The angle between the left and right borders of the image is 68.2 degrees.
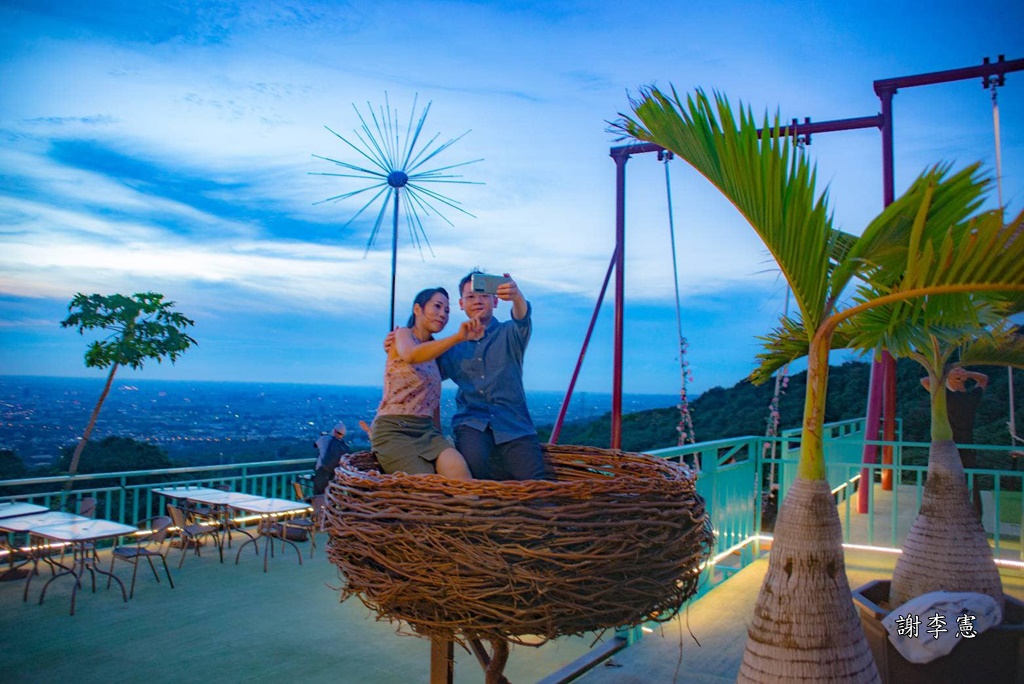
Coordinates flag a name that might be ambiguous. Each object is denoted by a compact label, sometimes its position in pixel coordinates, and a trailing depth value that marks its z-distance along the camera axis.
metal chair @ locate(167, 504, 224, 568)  6.24
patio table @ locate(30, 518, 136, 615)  4.86
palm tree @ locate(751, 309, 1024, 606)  2.65
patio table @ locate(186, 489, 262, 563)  6.59
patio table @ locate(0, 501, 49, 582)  5.70
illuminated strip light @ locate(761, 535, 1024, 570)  4.92
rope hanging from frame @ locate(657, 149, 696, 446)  7.20
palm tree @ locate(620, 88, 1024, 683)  1.58
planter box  2.54
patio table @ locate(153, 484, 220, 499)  6.91
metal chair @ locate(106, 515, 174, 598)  5.62
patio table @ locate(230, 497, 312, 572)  6.19
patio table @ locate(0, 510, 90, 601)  5.16
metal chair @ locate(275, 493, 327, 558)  6.49
